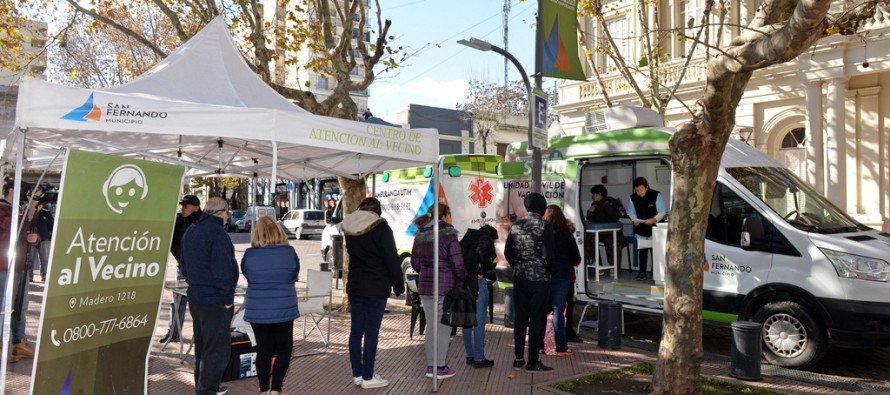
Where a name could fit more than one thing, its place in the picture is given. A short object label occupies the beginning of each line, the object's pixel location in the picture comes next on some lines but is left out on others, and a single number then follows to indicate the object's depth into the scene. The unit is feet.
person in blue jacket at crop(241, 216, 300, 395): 17.25
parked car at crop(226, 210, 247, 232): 131.19
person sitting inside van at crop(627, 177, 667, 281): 28.30
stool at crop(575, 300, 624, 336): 27.14
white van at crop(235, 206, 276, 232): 125.18
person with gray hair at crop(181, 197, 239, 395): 17.08
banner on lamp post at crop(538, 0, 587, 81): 28.04
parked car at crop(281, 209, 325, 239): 108.78
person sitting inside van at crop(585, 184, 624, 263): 30.25
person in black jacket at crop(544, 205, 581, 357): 22.80
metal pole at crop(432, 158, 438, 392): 19.98
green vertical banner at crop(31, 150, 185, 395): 13.75
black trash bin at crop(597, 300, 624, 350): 25.53
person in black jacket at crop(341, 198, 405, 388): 19.15
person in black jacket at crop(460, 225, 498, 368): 21.06
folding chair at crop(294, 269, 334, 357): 24.85
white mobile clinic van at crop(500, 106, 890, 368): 20.90
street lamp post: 27.96
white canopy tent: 15.14
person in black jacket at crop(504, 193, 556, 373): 20.93
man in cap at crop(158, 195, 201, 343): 21.58
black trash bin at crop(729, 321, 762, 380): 20.57
